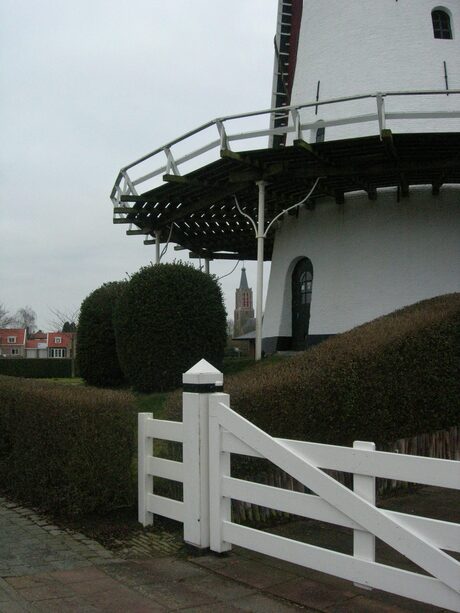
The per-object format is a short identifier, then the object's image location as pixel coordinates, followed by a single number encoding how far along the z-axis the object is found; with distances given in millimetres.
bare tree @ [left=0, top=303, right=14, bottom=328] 108062
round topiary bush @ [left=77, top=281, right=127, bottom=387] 17297
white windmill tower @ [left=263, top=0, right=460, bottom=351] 15055
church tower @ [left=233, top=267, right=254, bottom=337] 113681
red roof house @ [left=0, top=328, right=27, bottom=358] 108744
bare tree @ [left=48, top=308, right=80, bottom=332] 57866
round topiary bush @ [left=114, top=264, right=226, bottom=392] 13508
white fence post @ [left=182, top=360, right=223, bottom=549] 5027
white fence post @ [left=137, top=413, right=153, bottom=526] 5816
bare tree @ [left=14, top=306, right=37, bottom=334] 129750
